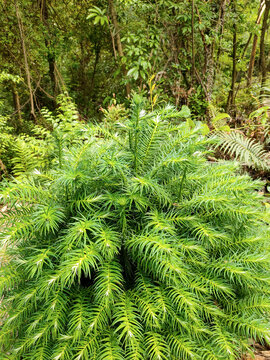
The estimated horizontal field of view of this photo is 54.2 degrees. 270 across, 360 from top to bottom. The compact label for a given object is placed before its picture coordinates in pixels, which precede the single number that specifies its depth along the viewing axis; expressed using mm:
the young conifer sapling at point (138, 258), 911
